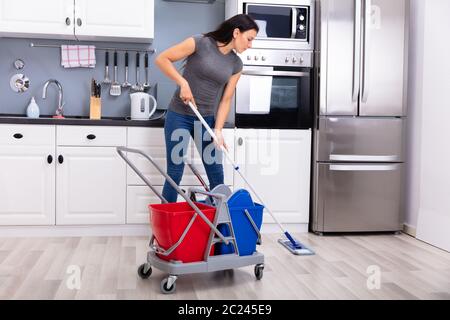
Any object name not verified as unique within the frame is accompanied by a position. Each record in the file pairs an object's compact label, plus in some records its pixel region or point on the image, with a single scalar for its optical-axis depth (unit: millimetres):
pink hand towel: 3961
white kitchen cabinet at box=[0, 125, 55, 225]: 3443
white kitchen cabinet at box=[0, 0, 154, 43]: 3605
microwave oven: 3688
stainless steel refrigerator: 3627
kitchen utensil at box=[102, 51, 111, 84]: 3996
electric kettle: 3801
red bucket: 2299
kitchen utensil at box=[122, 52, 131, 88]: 4023
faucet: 3893
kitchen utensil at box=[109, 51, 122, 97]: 4004
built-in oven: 3674
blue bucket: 2473
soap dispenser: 3812
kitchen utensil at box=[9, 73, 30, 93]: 3949
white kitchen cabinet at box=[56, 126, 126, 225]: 3492
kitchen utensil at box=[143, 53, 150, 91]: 4031
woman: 2840
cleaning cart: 2312
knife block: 3869
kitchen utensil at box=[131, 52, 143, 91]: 4020
